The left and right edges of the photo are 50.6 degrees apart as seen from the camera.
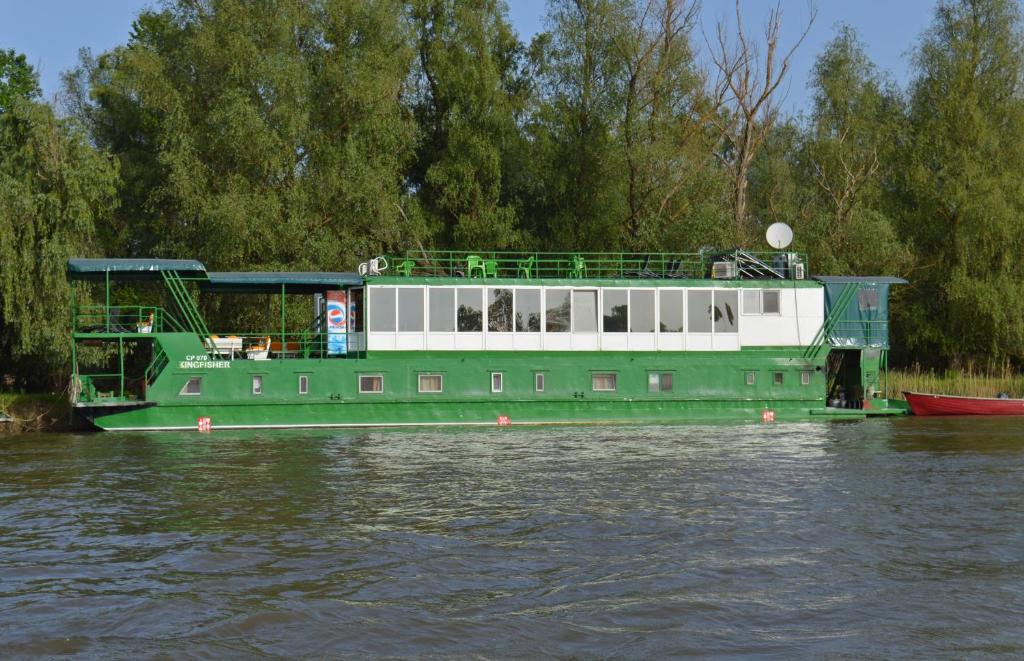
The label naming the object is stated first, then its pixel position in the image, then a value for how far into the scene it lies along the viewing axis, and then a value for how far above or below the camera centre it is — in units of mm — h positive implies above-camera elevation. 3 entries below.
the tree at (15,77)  45494 +13568
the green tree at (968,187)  42906 +7434
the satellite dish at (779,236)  33875 +4237
